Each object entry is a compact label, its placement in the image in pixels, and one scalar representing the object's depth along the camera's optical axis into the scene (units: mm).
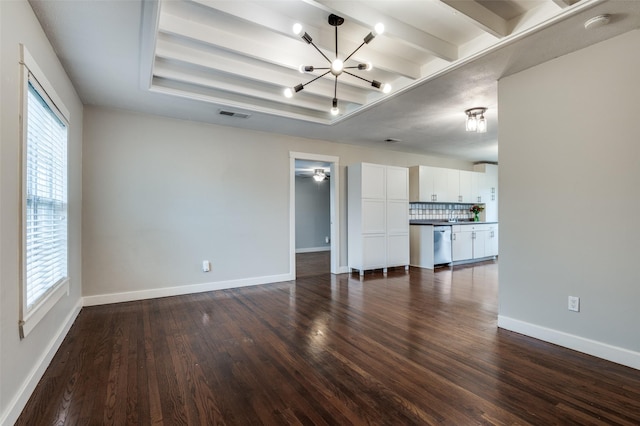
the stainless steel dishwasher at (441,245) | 5898
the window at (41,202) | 1870
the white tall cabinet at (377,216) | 5410
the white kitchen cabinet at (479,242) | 6551
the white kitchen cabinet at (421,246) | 5877
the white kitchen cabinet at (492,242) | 6820
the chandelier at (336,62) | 2140
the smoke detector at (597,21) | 2025
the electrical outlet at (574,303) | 2475
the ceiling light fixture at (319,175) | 8121
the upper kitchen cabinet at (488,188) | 7520
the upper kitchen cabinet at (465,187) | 7086
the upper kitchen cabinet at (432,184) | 6461
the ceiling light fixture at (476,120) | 3871
